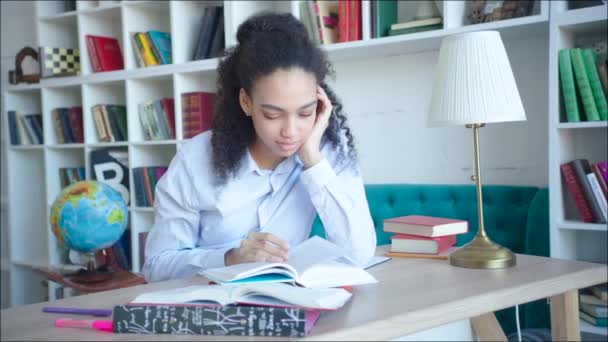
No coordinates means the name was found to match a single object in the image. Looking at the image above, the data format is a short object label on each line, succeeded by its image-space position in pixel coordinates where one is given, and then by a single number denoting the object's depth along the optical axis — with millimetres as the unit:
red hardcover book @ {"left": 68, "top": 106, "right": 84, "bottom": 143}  4148
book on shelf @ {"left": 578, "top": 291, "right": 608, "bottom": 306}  2377
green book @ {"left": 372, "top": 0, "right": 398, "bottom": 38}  2838
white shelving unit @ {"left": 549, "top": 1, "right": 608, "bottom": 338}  2348
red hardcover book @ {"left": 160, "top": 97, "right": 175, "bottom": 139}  3678
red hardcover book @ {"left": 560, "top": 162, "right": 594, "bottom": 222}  2404
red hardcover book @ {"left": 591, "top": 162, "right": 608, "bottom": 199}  2389
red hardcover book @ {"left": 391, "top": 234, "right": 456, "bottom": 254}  1713
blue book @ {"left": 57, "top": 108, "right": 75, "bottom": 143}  4188
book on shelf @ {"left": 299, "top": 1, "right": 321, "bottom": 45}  3020
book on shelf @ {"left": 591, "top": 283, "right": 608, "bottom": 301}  2369
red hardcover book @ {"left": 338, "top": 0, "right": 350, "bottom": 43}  2916
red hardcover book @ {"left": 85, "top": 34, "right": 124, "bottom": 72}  3959
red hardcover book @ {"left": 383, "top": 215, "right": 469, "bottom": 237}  1718
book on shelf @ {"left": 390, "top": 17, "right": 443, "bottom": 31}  2727
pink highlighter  1080
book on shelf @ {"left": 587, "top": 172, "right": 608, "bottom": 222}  2379
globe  3119
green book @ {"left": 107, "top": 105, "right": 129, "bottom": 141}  3941
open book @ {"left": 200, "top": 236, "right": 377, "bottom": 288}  1200
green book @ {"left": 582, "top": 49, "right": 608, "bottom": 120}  2344
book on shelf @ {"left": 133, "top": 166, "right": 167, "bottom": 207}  3688
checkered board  4074
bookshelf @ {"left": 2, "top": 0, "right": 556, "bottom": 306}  2861
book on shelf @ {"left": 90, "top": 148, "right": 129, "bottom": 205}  3900
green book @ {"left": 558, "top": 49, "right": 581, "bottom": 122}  2363
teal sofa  2539
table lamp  1506
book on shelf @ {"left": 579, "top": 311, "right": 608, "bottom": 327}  2354
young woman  1609
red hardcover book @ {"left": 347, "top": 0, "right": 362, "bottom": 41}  2887
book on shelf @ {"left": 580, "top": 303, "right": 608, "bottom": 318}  2355
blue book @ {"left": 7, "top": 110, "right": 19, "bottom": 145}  4383
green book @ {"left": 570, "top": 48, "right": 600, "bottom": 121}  2349
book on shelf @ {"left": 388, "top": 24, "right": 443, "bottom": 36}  2740
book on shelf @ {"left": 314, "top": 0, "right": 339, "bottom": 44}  2979
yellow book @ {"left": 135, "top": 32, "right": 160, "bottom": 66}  3684
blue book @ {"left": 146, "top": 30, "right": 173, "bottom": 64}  3654
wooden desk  1061
